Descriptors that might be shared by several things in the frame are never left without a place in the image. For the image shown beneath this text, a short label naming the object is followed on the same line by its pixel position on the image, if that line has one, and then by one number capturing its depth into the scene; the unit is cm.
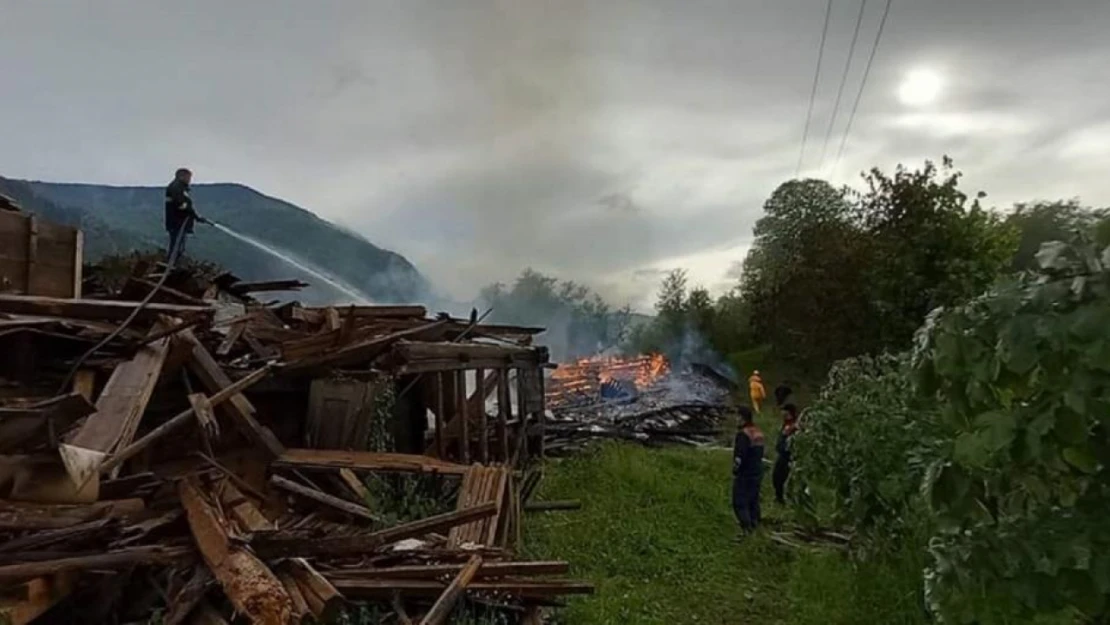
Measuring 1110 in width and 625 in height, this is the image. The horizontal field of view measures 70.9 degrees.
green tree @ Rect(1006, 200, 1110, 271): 2686
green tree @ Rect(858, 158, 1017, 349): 1717
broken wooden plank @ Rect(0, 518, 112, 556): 425
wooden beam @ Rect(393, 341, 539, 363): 770
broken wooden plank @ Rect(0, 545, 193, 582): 401
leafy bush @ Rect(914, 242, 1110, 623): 186
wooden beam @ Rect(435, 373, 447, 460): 896
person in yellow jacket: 1767
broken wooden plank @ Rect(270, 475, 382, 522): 629
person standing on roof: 984
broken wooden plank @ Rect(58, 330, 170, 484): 450
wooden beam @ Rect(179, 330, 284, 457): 623
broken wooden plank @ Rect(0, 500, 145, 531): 431
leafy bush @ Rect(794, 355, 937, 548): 513
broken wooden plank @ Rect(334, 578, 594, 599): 449
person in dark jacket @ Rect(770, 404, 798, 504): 916
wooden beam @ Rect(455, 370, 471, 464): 898
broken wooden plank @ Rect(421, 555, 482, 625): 427
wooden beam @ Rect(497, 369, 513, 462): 1088
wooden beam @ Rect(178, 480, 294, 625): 397
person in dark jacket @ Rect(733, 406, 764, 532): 845
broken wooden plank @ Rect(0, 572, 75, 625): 392
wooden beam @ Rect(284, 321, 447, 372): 731
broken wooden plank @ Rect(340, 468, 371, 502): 676
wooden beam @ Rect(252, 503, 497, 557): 443
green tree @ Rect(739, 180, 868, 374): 1914
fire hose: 540
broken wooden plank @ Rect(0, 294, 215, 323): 534
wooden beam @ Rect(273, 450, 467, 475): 676
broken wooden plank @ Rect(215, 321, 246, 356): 702
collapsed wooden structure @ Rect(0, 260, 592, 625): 431
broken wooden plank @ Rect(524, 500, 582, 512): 884
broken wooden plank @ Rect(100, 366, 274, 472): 483
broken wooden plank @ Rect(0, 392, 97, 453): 406
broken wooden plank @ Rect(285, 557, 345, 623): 412
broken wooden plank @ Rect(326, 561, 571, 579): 462
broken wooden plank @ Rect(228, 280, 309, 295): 933
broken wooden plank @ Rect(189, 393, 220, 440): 578
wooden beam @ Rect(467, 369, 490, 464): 998
